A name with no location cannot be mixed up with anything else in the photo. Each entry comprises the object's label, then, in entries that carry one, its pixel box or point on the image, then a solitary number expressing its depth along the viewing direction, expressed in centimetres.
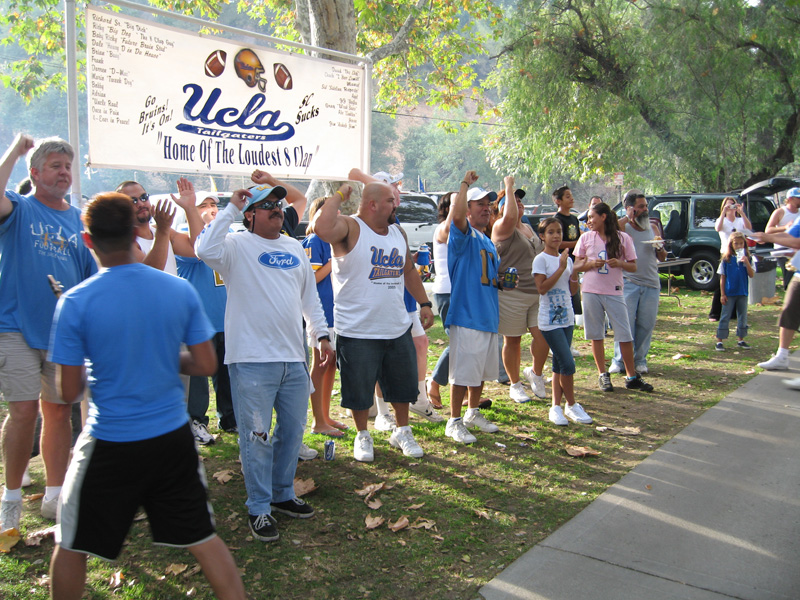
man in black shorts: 257
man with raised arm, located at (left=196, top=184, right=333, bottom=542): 378
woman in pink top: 696
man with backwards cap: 531
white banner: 456
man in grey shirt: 774
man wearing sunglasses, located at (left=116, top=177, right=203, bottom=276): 370
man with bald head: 480
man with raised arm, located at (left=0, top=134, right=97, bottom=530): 367
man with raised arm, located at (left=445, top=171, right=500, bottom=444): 542
